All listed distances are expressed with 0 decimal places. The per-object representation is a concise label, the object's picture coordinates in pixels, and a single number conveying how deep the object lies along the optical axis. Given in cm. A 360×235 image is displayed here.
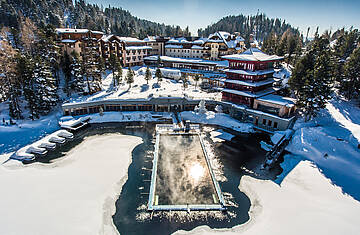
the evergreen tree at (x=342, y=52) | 5229
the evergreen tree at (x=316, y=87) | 3650
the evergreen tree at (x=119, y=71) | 5426
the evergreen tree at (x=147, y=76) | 5756
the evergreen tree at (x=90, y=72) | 5031
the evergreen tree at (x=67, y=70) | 5053
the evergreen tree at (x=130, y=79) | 5401
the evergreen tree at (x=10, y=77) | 3897
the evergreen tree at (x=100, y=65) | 5303
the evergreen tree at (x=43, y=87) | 4269
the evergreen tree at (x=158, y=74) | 5797
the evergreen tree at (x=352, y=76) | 4369
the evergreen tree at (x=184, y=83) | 5621
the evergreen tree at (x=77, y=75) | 4925
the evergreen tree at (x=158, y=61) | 7227
